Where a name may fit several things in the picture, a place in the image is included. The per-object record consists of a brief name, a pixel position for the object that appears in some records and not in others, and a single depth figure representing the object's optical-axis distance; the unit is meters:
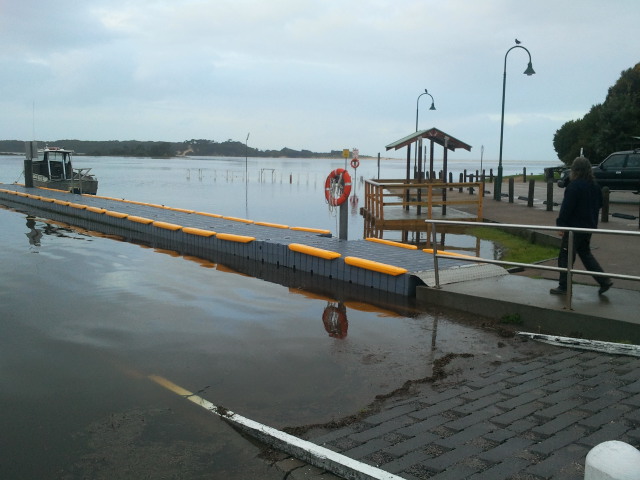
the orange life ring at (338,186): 12.32
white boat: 33.22
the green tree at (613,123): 38.91
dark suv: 21.62
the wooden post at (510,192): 24.07
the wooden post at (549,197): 20.25
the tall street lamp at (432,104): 40.47
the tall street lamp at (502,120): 26.37
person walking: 7.35
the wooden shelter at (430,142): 21.86
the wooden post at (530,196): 21.86
